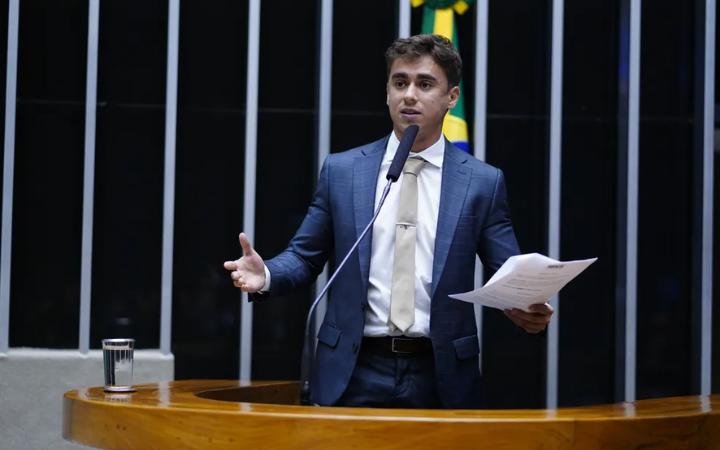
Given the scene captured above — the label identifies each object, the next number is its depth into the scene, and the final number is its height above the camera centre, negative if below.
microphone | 4.60 +0.03
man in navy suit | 5.06 +0.00
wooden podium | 3.74 -0.30
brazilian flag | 8.94 +1.00
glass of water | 4.94 -0.25
